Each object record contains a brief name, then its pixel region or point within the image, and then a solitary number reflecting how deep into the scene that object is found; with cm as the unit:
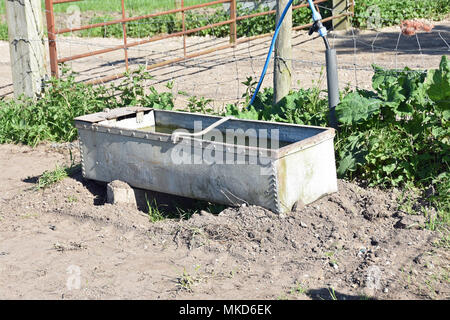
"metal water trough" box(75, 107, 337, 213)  442
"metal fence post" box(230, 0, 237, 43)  1107
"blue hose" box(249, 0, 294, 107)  543
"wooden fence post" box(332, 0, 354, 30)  1214
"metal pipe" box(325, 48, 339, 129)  517
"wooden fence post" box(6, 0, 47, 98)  710
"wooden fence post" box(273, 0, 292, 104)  568
